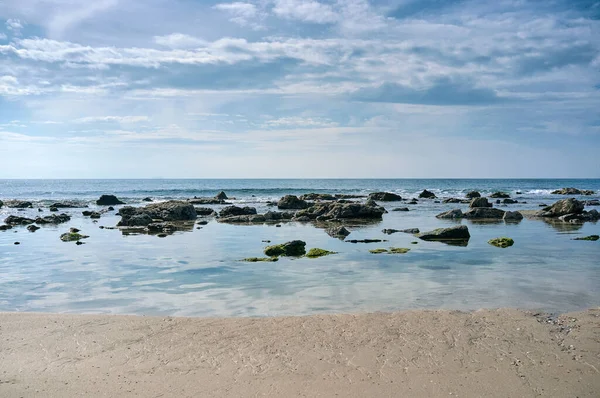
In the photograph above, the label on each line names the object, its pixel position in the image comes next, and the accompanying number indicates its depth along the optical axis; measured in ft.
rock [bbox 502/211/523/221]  89.92
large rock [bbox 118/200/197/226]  97.40
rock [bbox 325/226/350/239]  65.62
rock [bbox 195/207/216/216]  110.83
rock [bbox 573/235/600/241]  59.52
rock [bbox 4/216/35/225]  86.34
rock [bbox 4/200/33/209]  146.42
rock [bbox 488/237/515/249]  55.15
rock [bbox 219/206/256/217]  102.97
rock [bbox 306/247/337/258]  49.00
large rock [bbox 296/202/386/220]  96.12
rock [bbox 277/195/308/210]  131.03
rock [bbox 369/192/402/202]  163.89
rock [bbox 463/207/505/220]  94.53
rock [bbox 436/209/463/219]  95.64
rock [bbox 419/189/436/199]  189.67
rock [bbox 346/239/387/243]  58.75
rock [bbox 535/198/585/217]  93.39
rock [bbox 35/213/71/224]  89.10
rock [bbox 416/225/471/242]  59.93
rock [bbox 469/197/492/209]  119.14
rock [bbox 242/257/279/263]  46.16
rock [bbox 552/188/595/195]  215.92
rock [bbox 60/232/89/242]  62.69
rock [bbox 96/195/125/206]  160.35
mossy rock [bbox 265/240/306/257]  49.85
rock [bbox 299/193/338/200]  172.74
